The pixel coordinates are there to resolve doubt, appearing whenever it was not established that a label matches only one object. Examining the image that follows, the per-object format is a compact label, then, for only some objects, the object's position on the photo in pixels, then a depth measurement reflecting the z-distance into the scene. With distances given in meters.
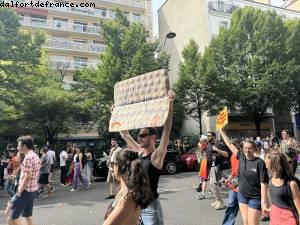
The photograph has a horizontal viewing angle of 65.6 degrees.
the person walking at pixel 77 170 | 8.44
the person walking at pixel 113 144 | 6.98
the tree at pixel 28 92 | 11.70
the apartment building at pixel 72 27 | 24.20
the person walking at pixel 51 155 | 8.92
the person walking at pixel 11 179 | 5.07
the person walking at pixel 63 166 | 9.82
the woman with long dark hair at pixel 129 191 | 1.54
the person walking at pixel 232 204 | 3.70
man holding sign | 2.27
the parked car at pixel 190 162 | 11.51
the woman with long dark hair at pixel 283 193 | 2.47
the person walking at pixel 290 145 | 3.82
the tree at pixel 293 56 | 16.85
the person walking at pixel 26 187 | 3.46
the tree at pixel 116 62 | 15.06
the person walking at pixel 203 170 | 6.37
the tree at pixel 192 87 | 16.85
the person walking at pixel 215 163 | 5.51
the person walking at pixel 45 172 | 7.46
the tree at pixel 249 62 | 16.70
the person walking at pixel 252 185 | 3.02
